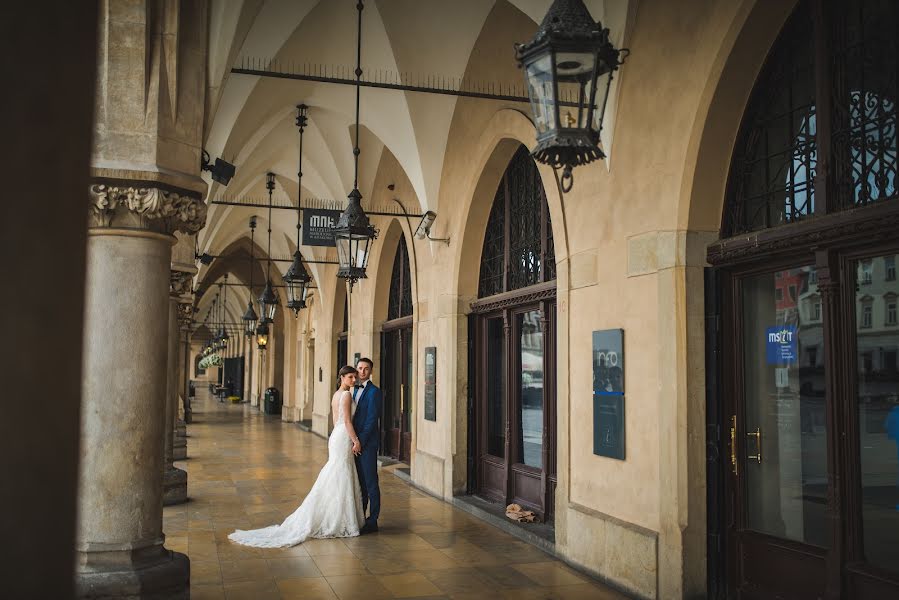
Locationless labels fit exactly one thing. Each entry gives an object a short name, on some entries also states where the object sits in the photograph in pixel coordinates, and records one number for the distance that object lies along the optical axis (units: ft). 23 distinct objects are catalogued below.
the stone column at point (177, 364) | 32.30
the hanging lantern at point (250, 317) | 77.39
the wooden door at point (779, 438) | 16.39
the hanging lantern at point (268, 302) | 59.47
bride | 25.76
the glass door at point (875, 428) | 14.39
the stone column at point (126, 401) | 14.53
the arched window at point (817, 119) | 14.96
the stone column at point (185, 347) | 46.50
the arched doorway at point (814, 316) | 14.75
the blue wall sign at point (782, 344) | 17.04
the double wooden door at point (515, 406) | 27.76
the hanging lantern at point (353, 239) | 27.66
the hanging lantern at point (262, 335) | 70.82
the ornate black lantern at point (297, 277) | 44.04
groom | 27.22
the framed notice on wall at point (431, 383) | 37.11
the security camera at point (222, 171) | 27.81
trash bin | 97.09
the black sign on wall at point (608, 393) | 20.72
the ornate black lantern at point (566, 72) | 13.03
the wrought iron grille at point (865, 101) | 14.78
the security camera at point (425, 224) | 36.91
